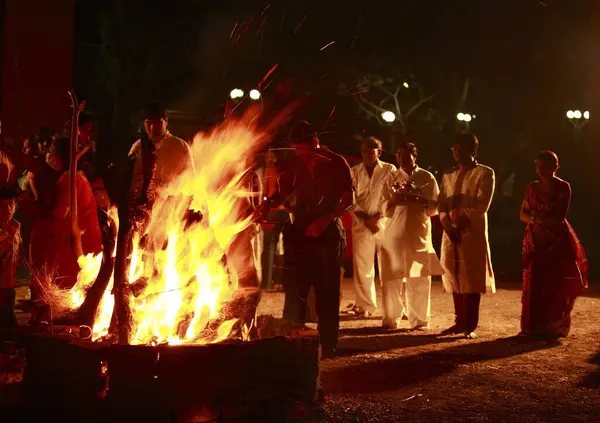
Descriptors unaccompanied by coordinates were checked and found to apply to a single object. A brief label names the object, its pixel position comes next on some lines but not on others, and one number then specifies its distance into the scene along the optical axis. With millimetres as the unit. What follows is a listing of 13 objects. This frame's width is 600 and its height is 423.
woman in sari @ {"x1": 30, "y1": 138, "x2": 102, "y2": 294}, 7773
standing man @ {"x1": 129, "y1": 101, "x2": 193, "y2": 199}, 6871
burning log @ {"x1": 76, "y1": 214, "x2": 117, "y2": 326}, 5789
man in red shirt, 7316
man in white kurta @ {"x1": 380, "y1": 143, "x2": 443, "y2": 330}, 9445
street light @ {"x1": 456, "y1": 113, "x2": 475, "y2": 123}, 43969
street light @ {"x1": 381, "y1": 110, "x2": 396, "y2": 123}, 35562
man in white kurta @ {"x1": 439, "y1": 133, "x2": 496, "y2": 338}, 9055
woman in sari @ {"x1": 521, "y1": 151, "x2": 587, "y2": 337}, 8977
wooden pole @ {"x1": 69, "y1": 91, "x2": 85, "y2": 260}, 5920
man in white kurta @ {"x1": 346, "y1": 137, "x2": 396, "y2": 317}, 10102
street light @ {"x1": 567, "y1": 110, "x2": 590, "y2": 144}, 45812
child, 7688
